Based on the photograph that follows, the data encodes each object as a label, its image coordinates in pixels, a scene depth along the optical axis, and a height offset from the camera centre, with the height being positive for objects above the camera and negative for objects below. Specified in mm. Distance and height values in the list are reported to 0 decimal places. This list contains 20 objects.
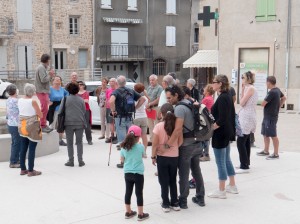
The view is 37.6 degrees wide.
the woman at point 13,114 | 7609 -665
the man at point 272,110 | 8391 -684
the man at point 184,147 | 5355 -910
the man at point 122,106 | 7969 -561
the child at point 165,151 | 5340 -929
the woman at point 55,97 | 10000 -491
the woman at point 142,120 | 8597 -869
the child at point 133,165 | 5234 -1068
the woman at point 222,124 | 5875 -651
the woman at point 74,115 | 7805 -706
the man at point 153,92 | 9345 -362
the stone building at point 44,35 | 32656 +3134
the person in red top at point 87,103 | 10422 -665
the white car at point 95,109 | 13711 -1050
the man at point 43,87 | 9086 -244
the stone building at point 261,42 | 19938 +1538
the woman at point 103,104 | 10922 -732
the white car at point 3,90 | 27125 -890
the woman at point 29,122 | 7121 -762
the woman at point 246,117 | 7426 -726
